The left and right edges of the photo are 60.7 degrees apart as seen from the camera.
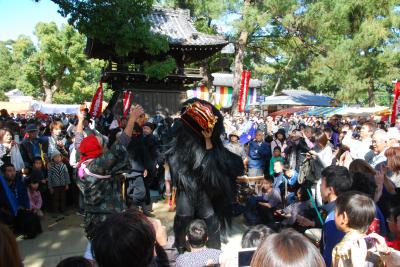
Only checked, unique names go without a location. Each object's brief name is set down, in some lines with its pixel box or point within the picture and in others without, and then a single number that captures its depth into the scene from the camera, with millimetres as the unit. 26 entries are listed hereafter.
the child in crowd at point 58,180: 6043
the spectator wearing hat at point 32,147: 5973
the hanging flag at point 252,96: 33816
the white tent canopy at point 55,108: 23734
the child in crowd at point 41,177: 5633
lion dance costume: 3131
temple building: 15039
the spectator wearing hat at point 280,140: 8028
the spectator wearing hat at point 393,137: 4295
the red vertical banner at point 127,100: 10022
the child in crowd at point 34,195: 5375
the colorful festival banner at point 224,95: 33488
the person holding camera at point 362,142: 4996
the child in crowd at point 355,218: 1998
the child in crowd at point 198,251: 2564
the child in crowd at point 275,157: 6758
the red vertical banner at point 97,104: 7926
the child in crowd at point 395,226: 2532
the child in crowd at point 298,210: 4750
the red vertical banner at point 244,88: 14320
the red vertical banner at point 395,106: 8219
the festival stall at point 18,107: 35106
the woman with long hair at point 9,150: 4930
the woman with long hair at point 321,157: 5070
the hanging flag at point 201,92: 26297
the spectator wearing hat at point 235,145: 7022
